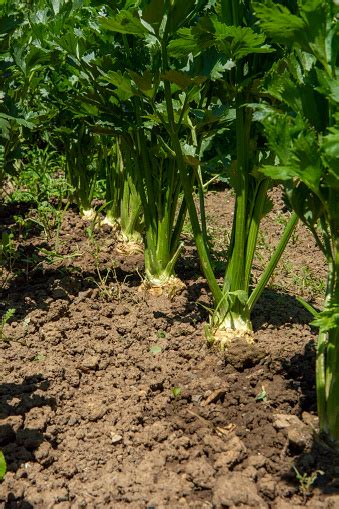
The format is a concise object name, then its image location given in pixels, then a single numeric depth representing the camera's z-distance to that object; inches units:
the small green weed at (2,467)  61.6
